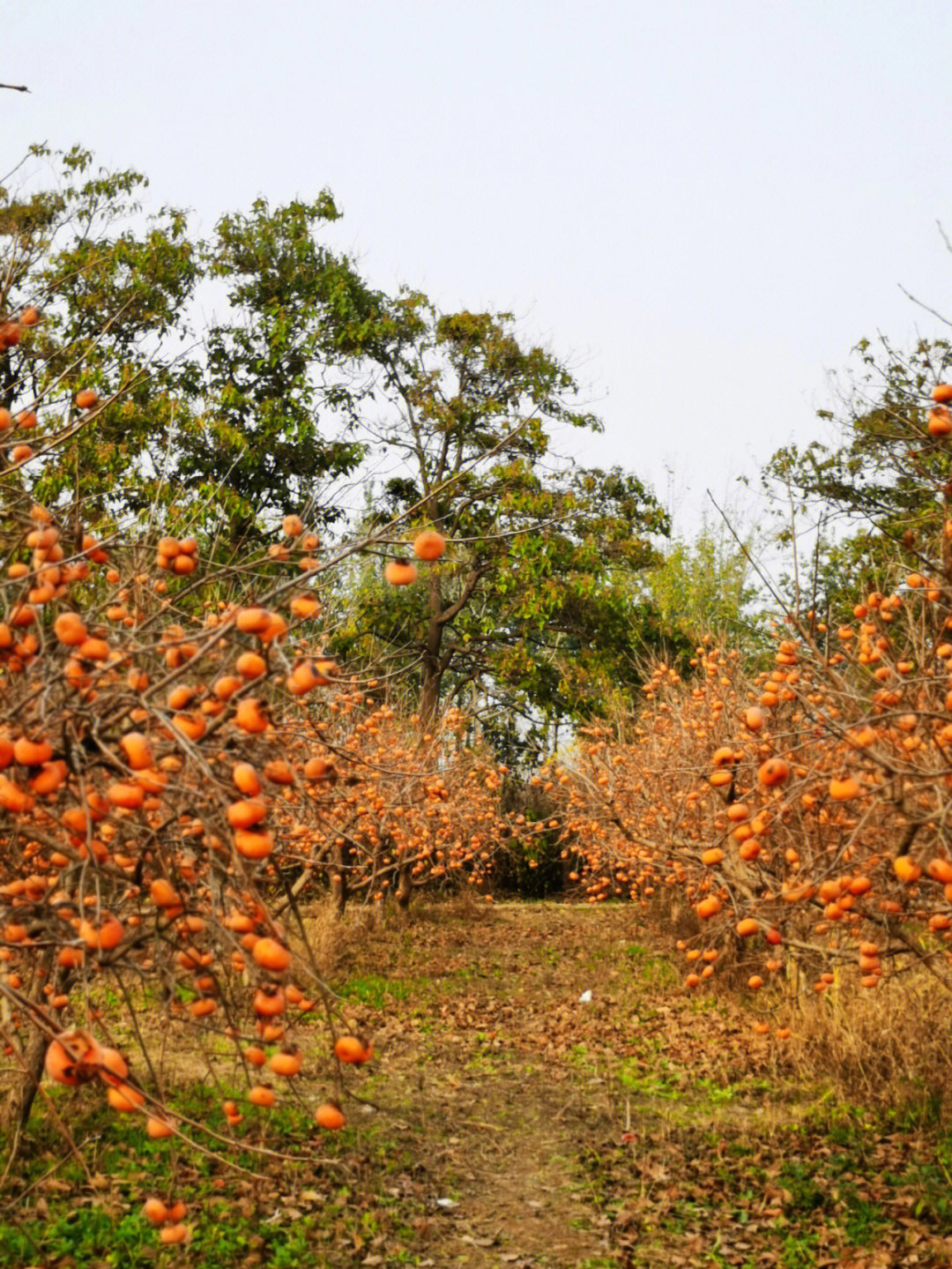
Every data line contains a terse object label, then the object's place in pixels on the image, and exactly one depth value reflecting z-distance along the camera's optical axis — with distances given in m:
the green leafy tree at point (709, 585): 23.52
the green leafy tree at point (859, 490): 10.51
